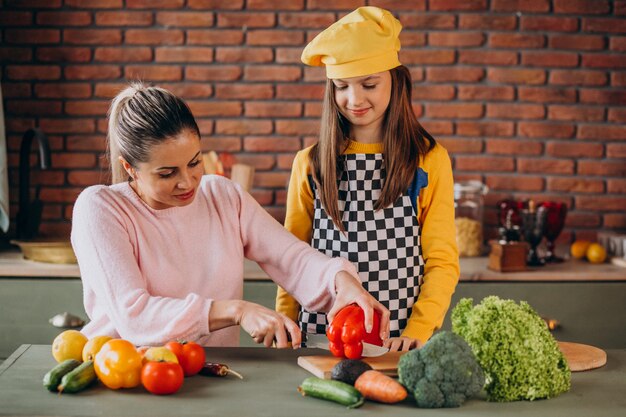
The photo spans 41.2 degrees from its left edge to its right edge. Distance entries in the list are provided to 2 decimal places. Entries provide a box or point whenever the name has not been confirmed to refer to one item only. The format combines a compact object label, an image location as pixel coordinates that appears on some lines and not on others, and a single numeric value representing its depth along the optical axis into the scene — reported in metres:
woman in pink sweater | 1.83
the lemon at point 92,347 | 1.70
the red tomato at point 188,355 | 1.69
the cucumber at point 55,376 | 1.61
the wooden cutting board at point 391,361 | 1.73
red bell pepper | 1.76
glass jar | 3.47
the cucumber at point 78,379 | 1.58
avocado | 1.61
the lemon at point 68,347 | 1.77
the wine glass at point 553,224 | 3.41
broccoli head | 1.52
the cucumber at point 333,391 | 1.53
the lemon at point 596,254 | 3.44
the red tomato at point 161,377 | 1.58
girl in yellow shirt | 2.30
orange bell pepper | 1.59
